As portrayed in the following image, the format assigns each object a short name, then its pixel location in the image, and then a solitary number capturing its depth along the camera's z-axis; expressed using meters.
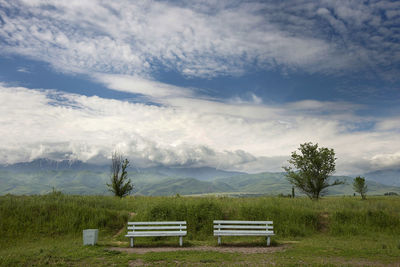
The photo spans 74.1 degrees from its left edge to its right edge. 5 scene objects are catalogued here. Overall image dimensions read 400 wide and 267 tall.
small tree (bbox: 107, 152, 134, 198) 33.56
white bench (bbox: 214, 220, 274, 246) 15.16
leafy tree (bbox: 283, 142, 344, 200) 34.50
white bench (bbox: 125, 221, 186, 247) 14.93
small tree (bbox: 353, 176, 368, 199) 47.39
